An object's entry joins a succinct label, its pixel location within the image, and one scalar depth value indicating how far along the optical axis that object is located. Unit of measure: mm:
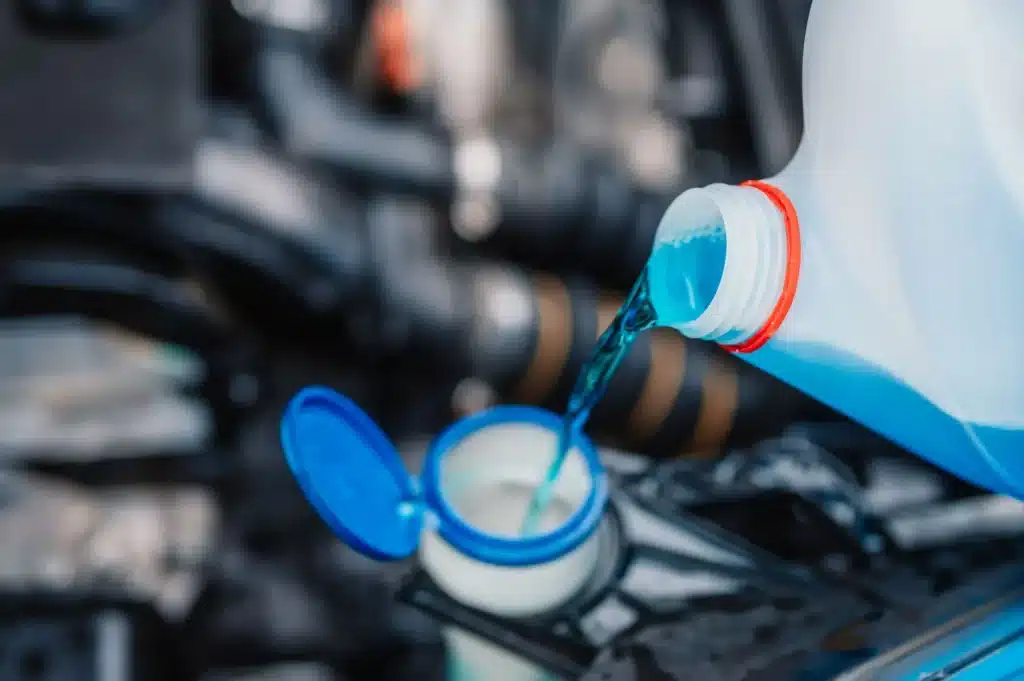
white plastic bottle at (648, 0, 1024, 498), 386
